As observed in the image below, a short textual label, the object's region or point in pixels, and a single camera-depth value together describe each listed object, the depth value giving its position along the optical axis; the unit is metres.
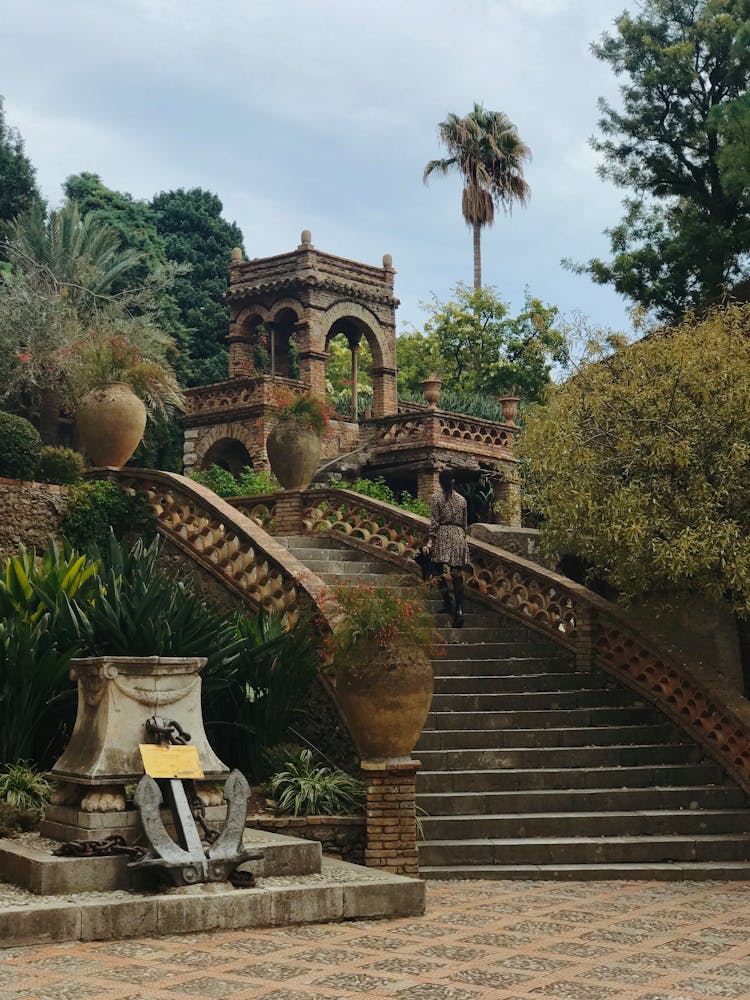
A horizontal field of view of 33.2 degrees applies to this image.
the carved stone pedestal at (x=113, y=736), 7.89
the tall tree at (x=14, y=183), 36.59
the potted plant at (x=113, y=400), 15.96
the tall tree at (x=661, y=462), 11.70
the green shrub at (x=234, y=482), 24.69
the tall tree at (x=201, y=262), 41.66
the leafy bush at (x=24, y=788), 9.09
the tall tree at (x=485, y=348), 37.06
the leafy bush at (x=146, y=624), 10.34
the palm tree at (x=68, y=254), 30.34
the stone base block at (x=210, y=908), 6.84
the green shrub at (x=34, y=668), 9.81
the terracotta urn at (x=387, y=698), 9.45
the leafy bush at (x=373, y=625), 9.55
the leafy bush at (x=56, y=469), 15.57
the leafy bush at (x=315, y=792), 9.91
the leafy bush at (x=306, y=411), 17.64
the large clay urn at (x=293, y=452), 17.59
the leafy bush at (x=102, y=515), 15.07
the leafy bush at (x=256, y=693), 10.73
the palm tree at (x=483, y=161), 40.34
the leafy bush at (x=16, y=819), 8.51
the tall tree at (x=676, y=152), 22.16
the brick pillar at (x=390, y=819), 9.57
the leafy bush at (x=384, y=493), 24.92
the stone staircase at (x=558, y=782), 10.30
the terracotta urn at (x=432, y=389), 26.69
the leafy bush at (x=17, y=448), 14.97
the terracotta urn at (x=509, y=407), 28.05
